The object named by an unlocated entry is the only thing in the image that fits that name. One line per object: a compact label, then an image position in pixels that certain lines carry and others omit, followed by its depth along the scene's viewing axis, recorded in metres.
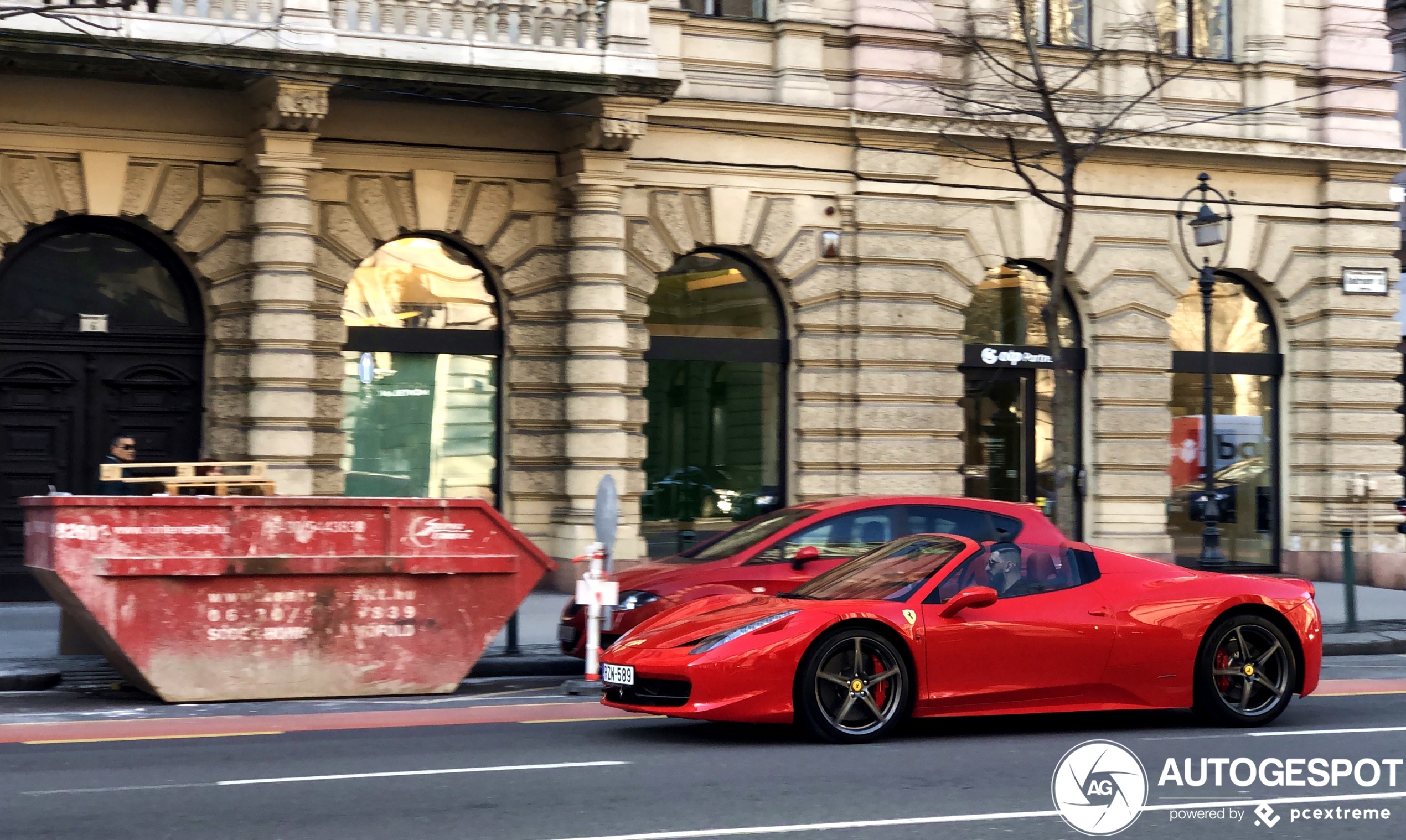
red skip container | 11.46
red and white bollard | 12.50
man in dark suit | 15.08
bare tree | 19.19
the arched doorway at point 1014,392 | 21.80
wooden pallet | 12.47
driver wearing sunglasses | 10.12
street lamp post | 19.50
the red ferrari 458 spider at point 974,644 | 9.40
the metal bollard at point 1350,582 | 17.80
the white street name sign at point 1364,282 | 23.03
